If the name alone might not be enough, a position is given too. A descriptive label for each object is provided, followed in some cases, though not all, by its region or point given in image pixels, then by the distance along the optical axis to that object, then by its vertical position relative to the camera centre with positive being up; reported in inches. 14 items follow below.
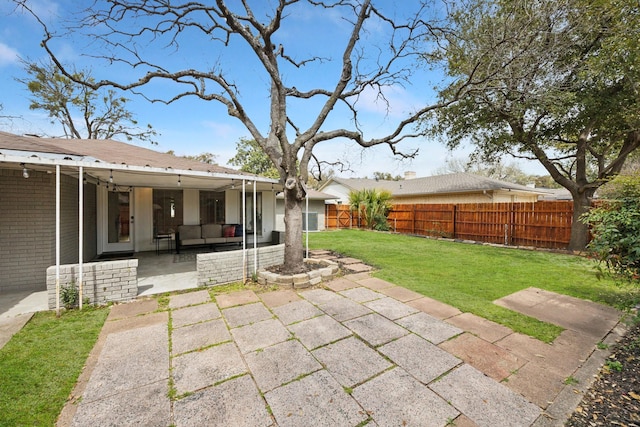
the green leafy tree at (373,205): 643.5 +13.3
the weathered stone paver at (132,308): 155.3 -62.9
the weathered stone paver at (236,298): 174.1 -62.5
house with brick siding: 182.2 +8.1
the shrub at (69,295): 158.1 -52.8
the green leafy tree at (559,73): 246.5 +148.3
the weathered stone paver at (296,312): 149.5 -62.8
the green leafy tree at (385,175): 1706.4 +234.9
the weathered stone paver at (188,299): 172.4 -62.4
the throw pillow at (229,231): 362.9 -29.6
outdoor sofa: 335.6 -33.8
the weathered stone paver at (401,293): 183.3 -62.0
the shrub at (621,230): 126.8 -9.9
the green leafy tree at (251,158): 1165.7 +240.0
